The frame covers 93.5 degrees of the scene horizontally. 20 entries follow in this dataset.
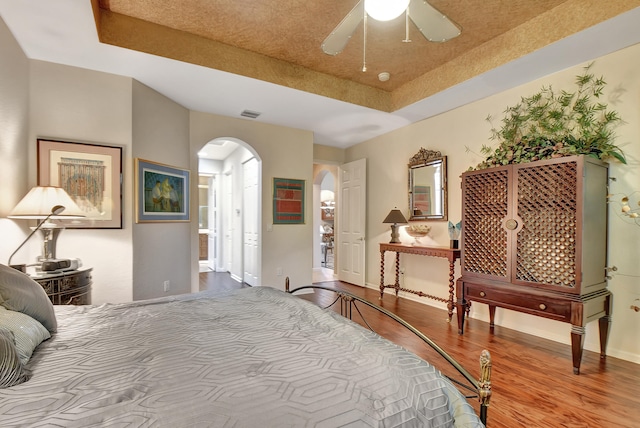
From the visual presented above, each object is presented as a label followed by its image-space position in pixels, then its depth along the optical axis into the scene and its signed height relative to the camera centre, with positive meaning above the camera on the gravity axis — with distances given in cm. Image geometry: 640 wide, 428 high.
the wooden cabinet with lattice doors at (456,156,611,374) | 238 -25
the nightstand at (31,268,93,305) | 217 -55
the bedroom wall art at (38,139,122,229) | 275 +35
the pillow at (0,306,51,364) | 106 -45
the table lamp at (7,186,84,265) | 221 +3
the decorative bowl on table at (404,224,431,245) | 418 -24
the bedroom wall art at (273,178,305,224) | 466 +20
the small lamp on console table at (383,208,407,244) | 437 -9
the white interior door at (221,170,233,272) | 654 -17
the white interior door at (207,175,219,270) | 733 -27
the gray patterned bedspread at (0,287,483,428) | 80 -53
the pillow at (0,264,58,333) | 122 -36
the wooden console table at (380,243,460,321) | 349 -51
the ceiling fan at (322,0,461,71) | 165 +122
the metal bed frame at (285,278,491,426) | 106 -62
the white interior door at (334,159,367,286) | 541 -15
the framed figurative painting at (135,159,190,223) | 324 +24
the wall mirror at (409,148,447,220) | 406 +40
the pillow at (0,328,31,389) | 90 -47
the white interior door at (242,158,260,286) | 489 -14
